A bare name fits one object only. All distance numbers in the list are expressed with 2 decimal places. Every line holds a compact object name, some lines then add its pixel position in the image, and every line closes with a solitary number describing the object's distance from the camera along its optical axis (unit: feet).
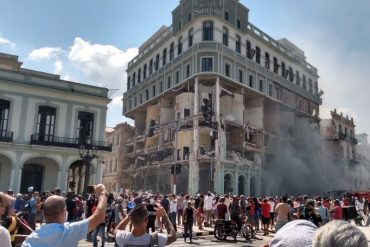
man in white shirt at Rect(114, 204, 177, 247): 13.41
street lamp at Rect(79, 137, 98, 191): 79.13
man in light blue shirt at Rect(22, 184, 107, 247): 10.56
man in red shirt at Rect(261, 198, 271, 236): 59.98
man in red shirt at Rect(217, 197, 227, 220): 51.29
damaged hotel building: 129.37
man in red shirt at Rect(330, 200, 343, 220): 54.36
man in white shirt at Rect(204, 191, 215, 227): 67.62
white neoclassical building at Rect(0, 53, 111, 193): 97.09
